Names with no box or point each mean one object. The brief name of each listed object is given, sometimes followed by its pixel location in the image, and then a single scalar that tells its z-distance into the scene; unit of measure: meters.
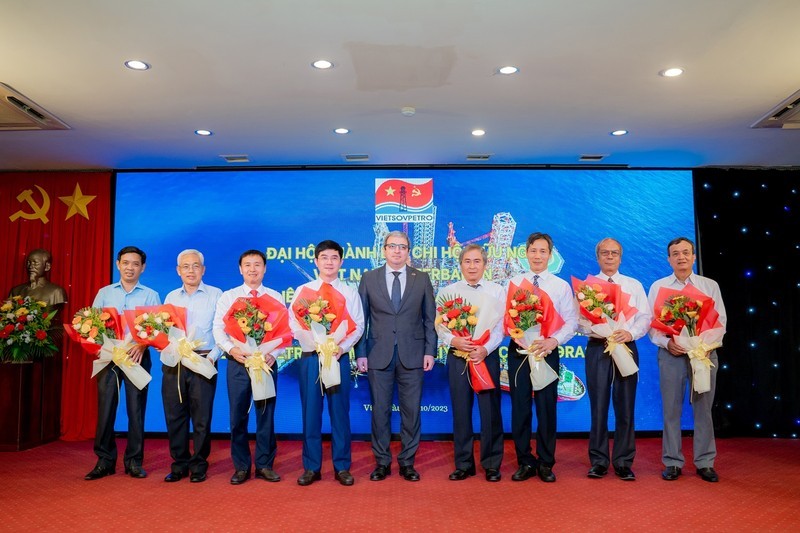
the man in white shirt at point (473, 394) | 4.49
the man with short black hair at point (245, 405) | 4.48
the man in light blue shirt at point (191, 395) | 4.52
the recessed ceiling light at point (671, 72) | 4.10
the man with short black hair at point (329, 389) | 4.48
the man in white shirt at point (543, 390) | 4.45
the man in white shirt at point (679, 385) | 4.54
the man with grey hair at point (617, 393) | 4.52
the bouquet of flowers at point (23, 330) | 5.81
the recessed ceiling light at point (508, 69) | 4.05
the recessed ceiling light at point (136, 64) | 3.96
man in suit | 4.55
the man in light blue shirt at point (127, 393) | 4.65
